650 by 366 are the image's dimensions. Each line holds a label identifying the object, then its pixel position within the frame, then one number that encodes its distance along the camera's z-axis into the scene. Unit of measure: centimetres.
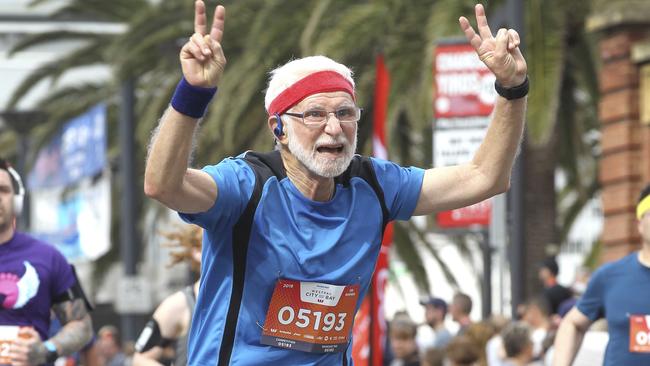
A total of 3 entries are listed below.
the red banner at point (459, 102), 1526
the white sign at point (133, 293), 2434
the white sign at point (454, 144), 1512
